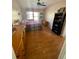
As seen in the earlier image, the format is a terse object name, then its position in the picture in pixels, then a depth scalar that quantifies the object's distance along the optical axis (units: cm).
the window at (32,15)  388
